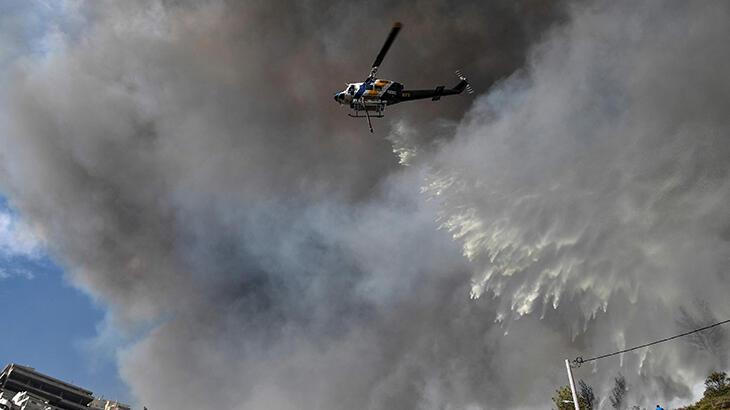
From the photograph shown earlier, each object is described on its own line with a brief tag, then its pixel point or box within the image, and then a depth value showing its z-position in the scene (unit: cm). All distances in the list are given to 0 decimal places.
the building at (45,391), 9783
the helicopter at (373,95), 5088
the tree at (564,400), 9328
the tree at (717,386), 7400
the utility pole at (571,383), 3319
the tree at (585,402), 9474
